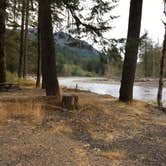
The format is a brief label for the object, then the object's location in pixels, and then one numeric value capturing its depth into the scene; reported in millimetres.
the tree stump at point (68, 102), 5058
